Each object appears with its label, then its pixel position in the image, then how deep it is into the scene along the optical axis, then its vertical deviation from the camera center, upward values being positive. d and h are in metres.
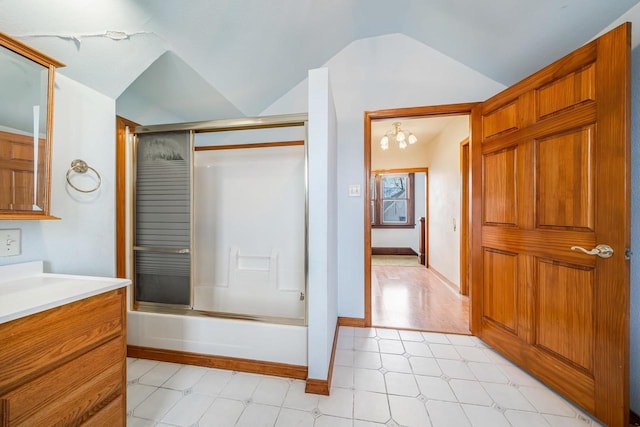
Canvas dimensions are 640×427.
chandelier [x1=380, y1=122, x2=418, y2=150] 3.21 +1.10
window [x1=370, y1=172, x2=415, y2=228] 6.10 +0.39
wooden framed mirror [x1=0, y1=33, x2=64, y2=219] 0.93 +0.38
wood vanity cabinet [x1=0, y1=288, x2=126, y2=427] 0.66 -0.50
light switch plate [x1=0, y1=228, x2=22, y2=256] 0.97 -0.12
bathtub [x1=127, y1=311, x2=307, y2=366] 1.50 -0.84
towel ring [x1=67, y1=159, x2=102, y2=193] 1.25 +0.26
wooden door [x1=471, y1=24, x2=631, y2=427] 1.10 -0.05
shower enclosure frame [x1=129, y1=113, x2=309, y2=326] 1.50 +0.26
